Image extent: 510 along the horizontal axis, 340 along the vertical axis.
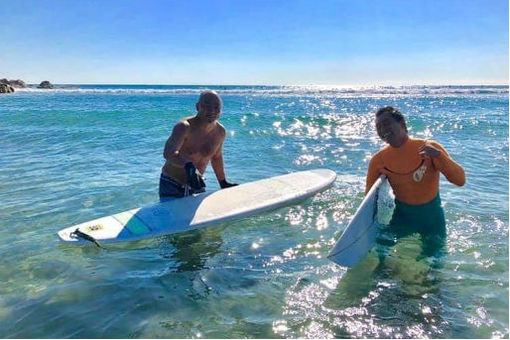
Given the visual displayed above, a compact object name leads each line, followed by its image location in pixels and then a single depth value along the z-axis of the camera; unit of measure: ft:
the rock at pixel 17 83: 236.88
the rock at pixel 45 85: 251.44
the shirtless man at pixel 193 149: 17.10
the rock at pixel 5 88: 156.50
